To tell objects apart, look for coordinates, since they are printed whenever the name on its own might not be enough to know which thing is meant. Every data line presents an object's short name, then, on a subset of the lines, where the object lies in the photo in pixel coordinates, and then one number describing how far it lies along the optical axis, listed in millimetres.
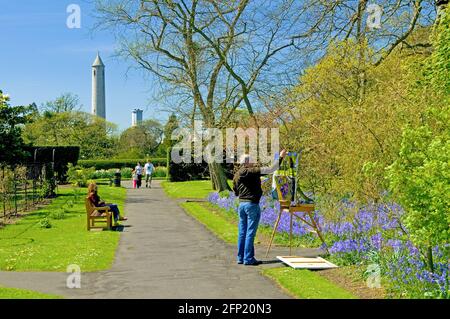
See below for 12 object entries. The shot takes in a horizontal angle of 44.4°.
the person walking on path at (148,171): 36962
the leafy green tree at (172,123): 28125
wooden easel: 10492
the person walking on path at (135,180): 37200
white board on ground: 9266
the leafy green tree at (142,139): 81000
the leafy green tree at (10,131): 21291
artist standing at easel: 9758
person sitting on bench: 15305
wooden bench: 15008
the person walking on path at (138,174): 36719
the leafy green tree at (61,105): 76562
